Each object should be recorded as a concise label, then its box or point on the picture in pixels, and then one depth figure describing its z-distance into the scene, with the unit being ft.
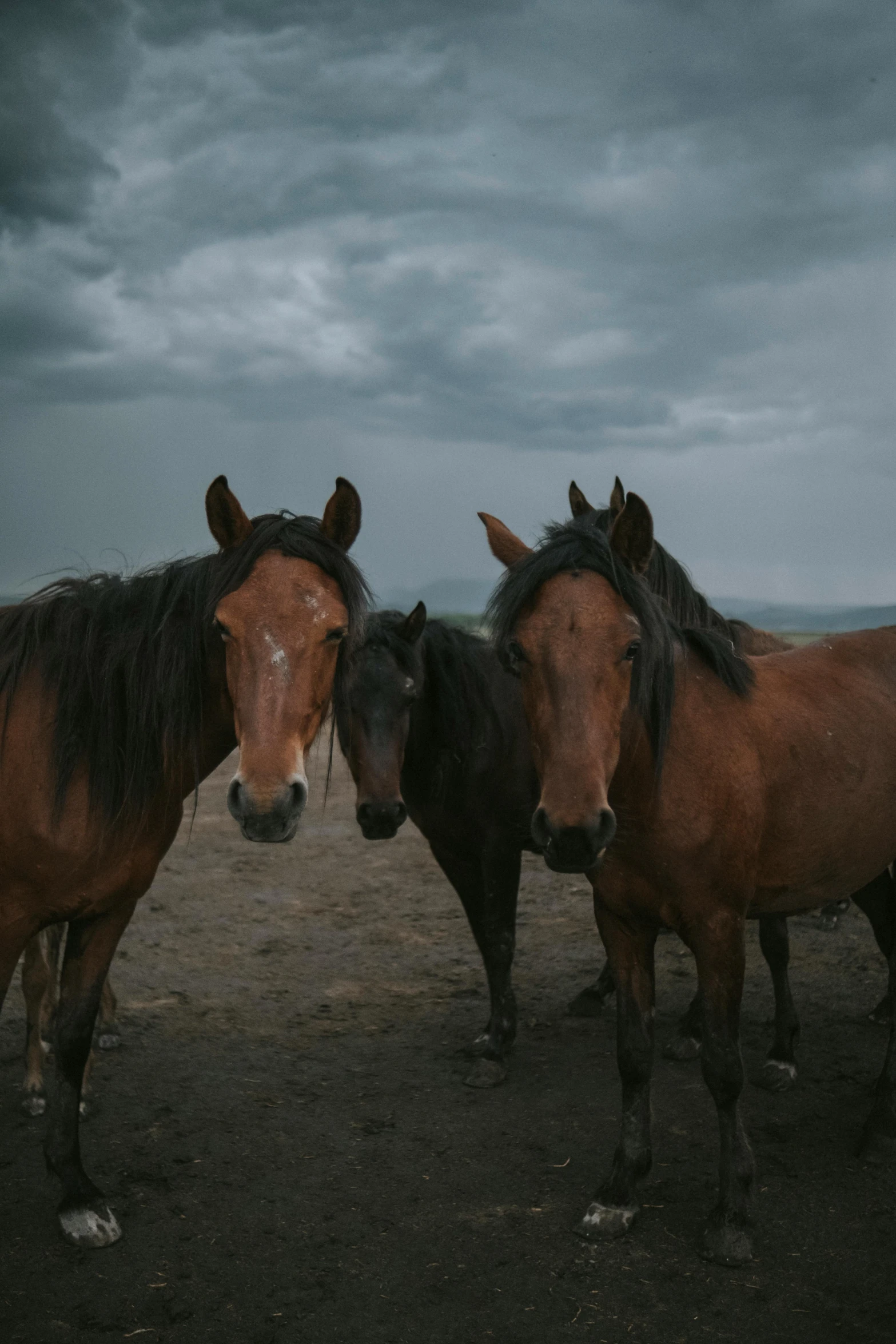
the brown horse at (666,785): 9.70
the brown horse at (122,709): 9.96
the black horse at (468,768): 15.10
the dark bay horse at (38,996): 14.30
